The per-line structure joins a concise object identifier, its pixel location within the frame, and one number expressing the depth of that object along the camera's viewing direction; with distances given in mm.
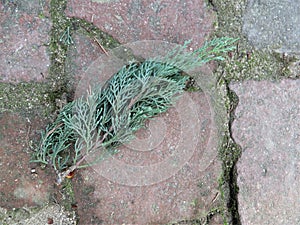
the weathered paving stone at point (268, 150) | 423
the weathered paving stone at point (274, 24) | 428
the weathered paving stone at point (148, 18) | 399
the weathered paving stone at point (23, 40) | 382
